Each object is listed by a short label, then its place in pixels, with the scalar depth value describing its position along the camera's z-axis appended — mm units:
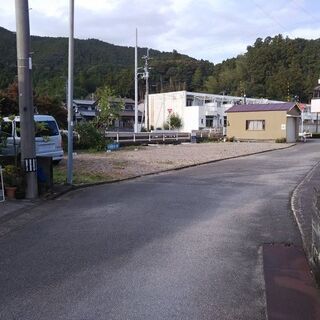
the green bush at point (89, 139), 28953
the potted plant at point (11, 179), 11211
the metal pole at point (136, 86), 47912
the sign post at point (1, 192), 10875
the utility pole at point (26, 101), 11047
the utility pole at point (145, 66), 58181
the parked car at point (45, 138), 15646
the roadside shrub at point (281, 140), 43866
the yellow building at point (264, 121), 45000
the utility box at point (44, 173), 12076
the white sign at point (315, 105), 31817
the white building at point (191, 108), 72375
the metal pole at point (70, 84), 13695
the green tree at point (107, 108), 32312
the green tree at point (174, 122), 73125
